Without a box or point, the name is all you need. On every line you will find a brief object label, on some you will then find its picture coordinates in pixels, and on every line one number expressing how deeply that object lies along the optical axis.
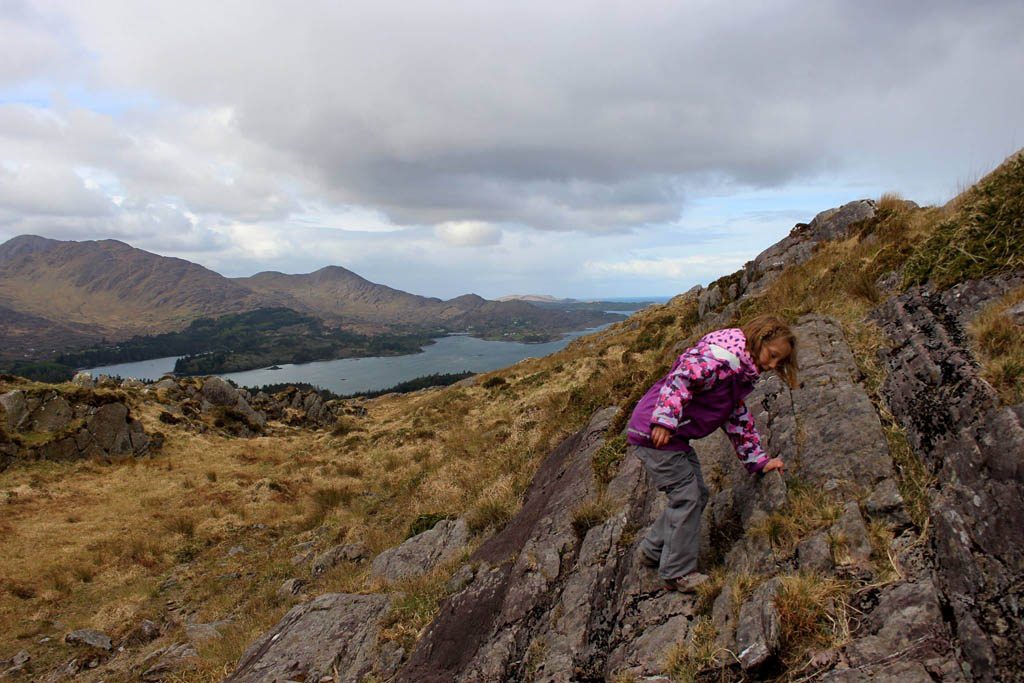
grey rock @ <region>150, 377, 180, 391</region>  45.07
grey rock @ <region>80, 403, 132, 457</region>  32.88
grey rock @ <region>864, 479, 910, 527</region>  4.26
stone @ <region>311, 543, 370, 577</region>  13.37
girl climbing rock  4.75
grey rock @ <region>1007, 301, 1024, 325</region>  4.69
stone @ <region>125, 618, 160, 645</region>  12.18
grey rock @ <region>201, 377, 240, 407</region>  47.38
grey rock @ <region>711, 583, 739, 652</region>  4.11
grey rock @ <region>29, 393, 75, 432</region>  31.92
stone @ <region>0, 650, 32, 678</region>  11.17
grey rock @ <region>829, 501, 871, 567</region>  4.10
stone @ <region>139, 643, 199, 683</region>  9.66
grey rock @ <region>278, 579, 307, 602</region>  12.42
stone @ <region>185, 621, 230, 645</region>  10.81
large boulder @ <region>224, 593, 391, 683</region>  7.56
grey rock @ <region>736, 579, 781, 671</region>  3.78
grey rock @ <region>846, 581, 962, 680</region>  3.32
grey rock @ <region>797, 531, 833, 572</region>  4.18
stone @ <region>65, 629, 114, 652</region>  11.93
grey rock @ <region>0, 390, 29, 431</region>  31.12
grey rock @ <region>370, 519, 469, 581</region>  10.59
